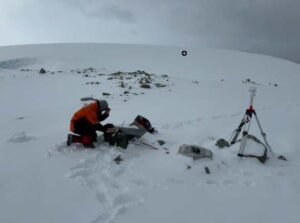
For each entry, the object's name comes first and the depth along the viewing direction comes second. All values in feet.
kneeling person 23.15
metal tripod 21.62
